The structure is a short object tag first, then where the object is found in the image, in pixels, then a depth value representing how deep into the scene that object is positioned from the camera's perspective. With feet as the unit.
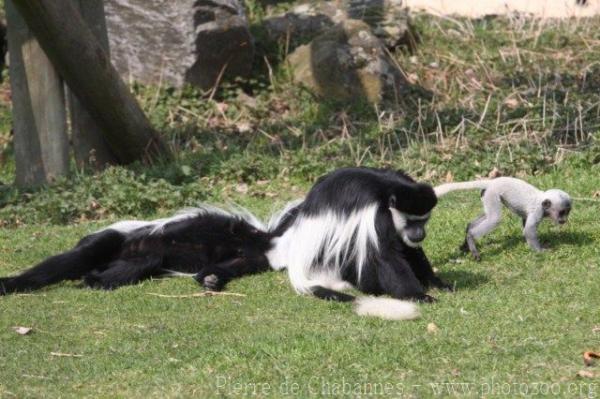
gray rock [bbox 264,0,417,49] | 78.95
